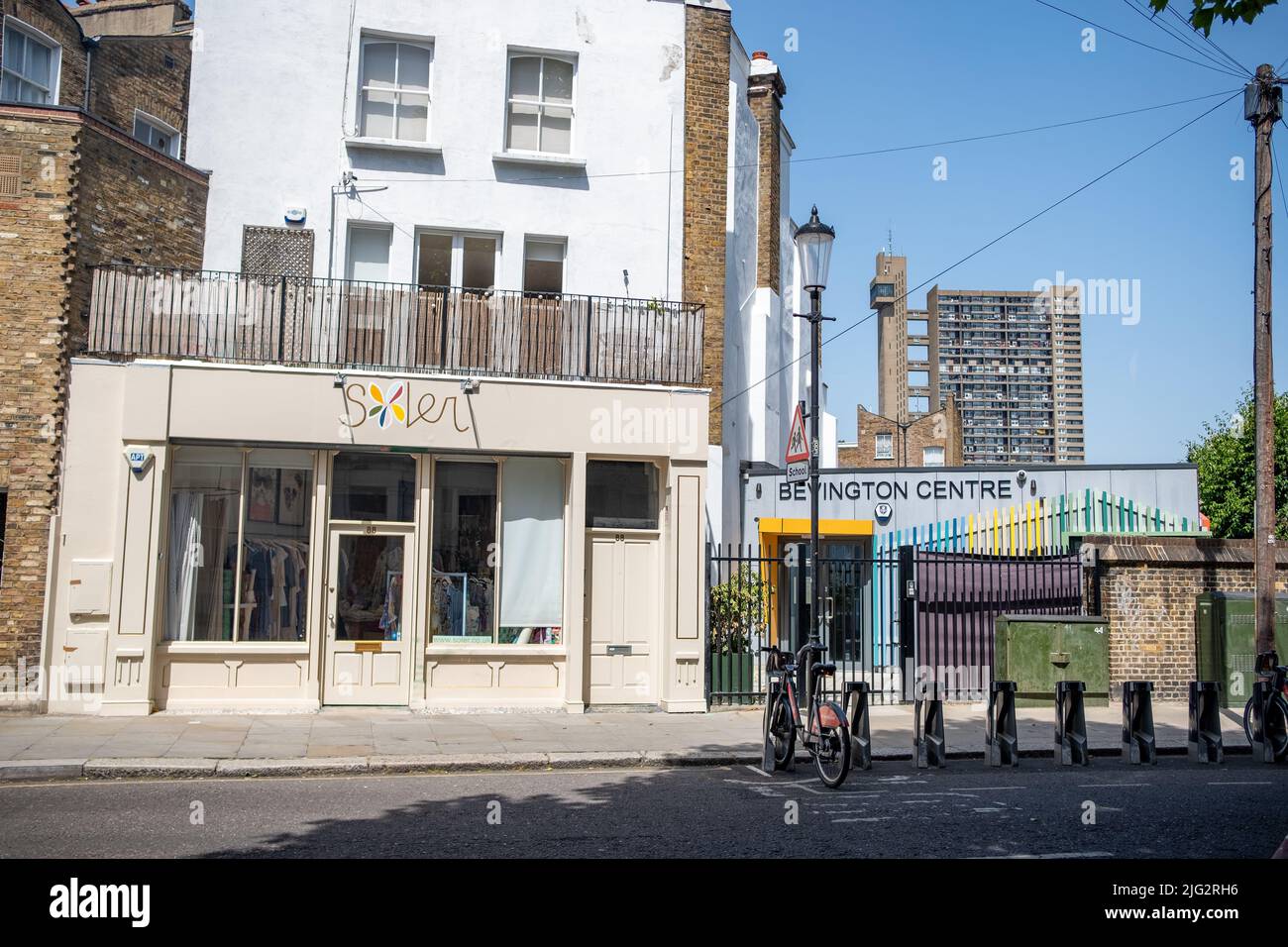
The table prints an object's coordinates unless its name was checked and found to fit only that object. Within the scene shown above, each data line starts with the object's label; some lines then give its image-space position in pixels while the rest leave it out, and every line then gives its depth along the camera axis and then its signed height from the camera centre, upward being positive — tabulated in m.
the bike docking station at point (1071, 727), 12.05 -1.43
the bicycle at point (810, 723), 10.02 -1.25
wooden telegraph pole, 15.62 +3.56
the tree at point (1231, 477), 43.84 +4.76
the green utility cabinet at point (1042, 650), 16.41 -0.82
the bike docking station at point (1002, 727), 11.91 -1.43
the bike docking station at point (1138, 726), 12.19 -1.42
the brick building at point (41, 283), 13.73 +3.55
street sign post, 13.60 +1.63
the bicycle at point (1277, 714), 12.48 -1.28
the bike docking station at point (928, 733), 11.66 -1.48
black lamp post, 13.66 +3.92
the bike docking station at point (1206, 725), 12.41 -1.41
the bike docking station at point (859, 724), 11.15 -1.35
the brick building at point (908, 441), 63.50 +8.54
